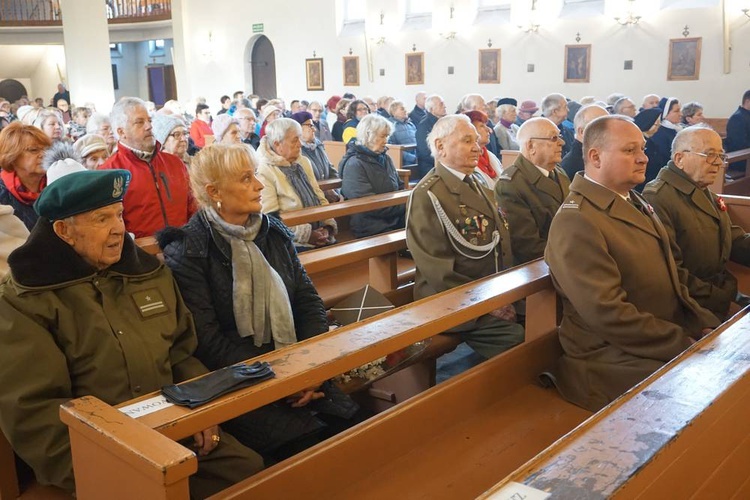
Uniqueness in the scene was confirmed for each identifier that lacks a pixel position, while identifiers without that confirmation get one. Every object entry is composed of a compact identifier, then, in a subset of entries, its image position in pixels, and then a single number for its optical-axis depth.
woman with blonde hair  2.34
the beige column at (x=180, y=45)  20.03
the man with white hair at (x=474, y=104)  8.09
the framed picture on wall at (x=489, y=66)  14.46
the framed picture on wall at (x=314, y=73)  17.70
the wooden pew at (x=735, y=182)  6.65
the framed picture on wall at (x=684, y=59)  11.98
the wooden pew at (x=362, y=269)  3.37
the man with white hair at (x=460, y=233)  3.33
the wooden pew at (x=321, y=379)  1.47
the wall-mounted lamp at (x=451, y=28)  14.88
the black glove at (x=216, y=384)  1.77
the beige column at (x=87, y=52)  15.09
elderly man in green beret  1.92
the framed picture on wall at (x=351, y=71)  16.94
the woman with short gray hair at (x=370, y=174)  5.34
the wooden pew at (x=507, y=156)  7.07
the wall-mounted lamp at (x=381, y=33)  16.12
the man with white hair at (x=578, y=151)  5.05
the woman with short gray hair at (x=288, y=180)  4.79
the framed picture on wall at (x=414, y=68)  15.75
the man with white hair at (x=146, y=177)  4.00
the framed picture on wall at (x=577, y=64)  13.21
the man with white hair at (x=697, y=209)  3.71
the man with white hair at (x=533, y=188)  3.98
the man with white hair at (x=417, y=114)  10.16
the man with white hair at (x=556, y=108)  7.16
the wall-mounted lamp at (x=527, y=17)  13.64
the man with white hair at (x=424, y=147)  7.93
